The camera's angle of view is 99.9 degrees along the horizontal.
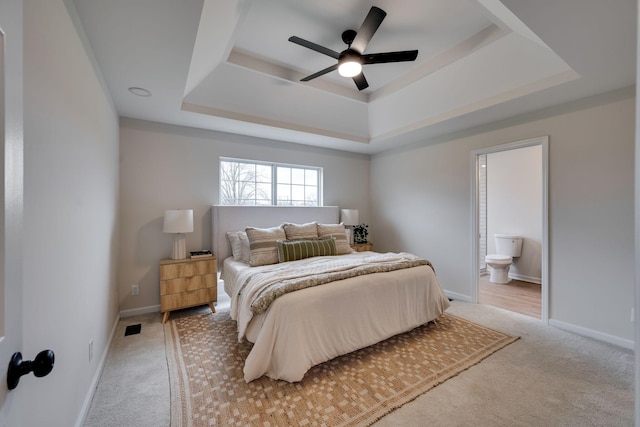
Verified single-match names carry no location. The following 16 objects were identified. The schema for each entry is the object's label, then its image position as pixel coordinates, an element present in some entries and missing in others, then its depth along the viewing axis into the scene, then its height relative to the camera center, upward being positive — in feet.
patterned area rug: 5.65 -4.24
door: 1.94 +0.10
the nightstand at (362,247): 15.30 -2.03
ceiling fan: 6.77 +4.39
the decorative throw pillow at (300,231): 11.66 -0.88
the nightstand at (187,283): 10.06 -2.79
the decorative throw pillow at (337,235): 12.30 -1.11
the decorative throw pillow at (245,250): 10.85 -1.57
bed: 6.72 -2.77
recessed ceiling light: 8.36 +3.83
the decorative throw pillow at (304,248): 10.61 -1.53
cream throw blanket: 7.13 -1.93
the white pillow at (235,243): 11.46 -1.40
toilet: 15.40 -2.64
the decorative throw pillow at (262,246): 10.28 -1.36
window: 13.44 +1.50
